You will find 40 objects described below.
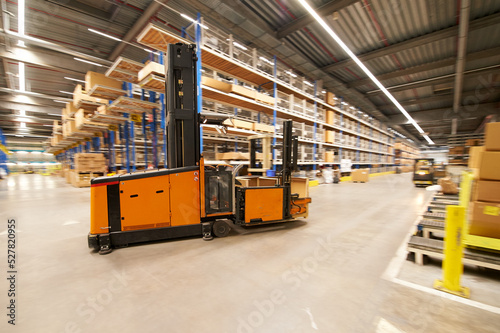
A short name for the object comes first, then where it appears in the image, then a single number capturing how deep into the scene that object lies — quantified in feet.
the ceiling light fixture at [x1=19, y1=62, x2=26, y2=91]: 31.07
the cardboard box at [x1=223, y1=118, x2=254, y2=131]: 22.78
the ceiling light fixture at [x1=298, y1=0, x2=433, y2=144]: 20.20
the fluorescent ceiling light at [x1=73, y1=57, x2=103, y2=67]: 29.79
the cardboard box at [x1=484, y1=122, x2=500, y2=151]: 7.35
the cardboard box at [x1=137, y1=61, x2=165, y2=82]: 16.83
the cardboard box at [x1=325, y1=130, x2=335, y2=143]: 40.86
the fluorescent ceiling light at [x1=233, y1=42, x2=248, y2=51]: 23.14
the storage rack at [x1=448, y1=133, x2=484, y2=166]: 38.80
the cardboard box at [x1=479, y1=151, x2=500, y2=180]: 7.30
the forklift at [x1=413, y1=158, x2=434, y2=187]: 35.01
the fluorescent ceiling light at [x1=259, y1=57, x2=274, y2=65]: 27.10
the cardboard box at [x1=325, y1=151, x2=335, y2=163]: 40.98
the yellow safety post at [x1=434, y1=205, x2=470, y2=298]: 5.77
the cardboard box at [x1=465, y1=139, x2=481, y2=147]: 34.62
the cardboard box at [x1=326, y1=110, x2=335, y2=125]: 41.27
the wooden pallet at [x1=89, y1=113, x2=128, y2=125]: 27.26
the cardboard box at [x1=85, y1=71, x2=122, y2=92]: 22.44
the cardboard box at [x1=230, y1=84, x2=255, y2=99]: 22.13
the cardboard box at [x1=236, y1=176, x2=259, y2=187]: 13.55
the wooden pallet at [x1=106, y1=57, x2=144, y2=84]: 21.01
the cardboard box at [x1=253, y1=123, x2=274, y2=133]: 25.20
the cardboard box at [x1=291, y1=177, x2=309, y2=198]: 15.10
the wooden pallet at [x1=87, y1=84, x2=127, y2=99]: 22.45
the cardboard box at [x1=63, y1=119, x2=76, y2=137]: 36.96
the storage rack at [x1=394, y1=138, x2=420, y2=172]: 91.24
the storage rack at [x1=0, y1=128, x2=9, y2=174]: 37.09
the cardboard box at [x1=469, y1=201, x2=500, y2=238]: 7.27
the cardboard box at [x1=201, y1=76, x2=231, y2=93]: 20.21
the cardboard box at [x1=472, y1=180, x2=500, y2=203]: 7.27
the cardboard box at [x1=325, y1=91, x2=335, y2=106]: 41.52
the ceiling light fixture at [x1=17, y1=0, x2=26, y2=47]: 19.19
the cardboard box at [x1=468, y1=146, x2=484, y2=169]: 7.65
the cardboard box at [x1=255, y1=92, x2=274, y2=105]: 25.32
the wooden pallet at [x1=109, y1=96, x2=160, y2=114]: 22.57
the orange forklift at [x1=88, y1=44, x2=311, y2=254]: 9.04
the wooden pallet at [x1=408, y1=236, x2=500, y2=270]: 6.80
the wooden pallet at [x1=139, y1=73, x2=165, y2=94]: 17.80
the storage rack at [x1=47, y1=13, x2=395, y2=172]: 20.71
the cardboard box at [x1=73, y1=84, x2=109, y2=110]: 25.77
